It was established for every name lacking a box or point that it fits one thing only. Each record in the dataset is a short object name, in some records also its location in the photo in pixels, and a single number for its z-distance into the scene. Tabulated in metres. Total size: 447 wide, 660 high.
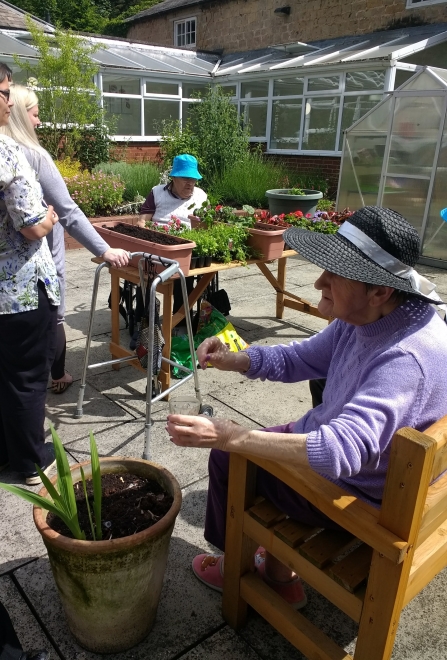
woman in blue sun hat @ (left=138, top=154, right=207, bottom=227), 4.46
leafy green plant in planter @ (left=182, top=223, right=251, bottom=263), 3.78
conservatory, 11.46
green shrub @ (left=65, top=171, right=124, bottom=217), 8.58
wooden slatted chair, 1.28
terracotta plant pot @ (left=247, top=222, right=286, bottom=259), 4.15
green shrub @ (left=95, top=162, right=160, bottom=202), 10.10
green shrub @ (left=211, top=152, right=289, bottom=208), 10.20
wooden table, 3.52
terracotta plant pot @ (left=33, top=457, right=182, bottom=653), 1.58
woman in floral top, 2.14
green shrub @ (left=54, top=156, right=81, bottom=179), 9.27
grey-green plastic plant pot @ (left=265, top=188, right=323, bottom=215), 6.49
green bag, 4.02
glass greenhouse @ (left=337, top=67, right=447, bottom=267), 7.67
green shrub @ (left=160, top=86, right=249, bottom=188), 11.77
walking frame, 2.81
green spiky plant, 1.59
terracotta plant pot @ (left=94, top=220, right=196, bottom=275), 3.45
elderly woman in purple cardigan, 1.39
